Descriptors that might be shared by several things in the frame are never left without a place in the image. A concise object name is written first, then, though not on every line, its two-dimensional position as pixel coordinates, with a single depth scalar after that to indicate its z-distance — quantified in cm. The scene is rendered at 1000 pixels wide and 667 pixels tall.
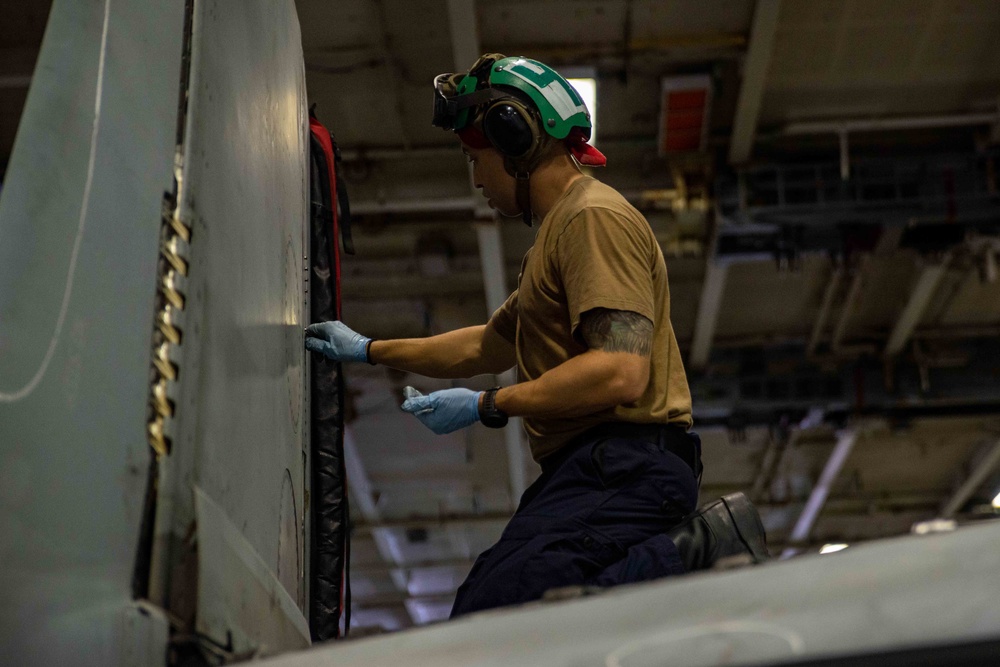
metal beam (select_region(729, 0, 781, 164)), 701
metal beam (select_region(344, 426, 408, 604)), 1157
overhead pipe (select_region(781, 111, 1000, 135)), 800
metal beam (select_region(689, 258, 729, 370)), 904
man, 238
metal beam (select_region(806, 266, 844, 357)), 943
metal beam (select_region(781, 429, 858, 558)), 1124
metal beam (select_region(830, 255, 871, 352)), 916
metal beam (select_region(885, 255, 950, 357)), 916
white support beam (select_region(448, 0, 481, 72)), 663
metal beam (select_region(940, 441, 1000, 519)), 1186
